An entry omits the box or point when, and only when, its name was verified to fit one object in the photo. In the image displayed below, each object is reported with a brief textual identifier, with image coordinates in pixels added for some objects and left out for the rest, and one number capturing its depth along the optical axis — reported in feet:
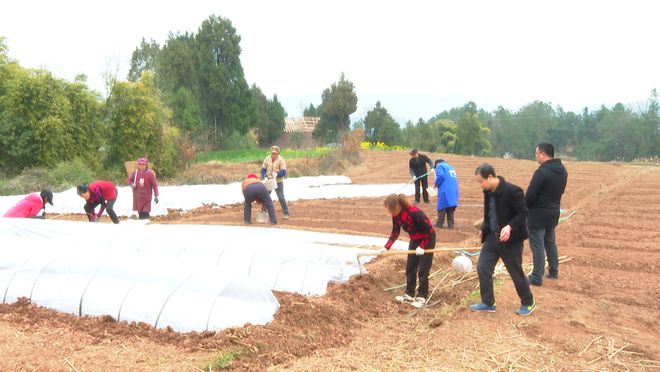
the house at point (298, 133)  136.67
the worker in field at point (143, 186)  27.48
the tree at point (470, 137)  146.10
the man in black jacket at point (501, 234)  13.69
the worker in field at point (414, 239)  15.52
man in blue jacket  27.43
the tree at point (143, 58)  97.19
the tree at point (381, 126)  131.23
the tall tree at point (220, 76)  109.70
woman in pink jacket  23.80
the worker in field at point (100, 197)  25.70
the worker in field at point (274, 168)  30.73
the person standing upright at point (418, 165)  36.76
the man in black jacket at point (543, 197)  16.74
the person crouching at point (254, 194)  27.45
